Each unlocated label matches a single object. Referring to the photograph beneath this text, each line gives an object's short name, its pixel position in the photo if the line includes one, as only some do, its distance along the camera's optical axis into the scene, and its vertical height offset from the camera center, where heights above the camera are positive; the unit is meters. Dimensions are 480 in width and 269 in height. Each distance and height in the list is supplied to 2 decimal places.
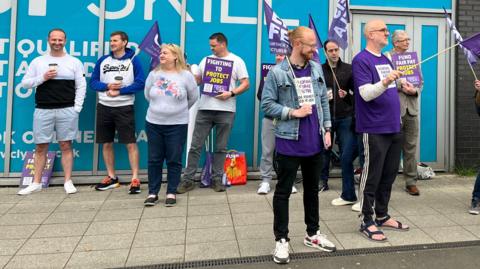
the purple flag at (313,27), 5.19 +1.40
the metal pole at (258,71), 6.20 +1.08
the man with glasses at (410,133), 5.09 +0.20
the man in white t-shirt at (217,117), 5.45 +0.34
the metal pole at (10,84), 5.75 +0.73
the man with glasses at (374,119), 3.63 +0.26
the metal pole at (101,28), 5.90 +1.57
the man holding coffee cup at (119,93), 5.52 +0.62
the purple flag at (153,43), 5.54 +1.30
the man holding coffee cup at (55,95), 5.36 +0.56
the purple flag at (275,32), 5.30 +1.42
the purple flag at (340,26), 5.14 +1.47
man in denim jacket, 3.27 +0.21
